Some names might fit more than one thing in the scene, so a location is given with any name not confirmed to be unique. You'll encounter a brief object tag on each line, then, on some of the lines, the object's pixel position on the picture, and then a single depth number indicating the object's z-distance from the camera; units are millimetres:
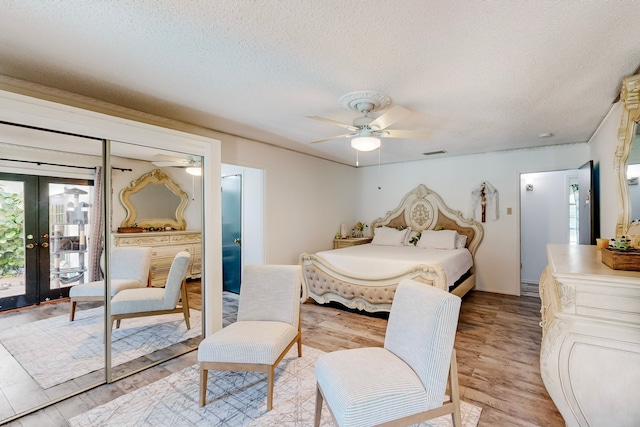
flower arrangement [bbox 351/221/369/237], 6230
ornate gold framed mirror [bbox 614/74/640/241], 2072
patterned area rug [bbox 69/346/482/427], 1922
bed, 3641
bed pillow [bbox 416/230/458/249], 4922
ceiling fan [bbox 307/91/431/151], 2559
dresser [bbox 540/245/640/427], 1428
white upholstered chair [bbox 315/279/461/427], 1482
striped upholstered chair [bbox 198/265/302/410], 2072
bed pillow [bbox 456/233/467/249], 4988
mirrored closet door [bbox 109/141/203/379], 2541
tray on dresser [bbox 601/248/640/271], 1535
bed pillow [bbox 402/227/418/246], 5457
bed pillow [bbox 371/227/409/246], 5462
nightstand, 5656
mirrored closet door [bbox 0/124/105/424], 2064
